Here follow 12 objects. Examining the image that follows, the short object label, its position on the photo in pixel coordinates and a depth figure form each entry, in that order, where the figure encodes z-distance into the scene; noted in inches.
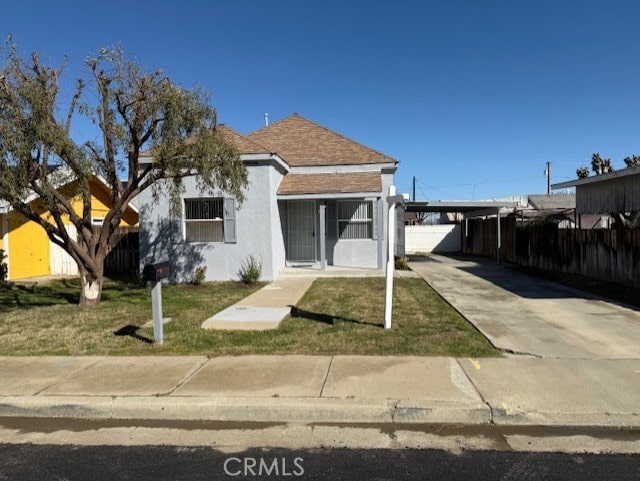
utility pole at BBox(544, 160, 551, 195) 2281.5
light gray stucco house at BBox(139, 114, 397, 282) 577.3
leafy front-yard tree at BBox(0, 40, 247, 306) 340.8
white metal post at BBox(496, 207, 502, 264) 856.9
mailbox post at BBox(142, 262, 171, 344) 278.4
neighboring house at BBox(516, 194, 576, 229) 841.0
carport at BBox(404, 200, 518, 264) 837.2
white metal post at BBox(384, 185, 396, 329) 309.6
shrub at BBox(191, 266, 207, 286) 565.6
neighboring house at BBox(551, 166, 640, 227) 546.3
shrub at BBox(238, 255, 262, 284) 562.3
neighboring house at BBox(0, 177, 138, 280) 670.5
